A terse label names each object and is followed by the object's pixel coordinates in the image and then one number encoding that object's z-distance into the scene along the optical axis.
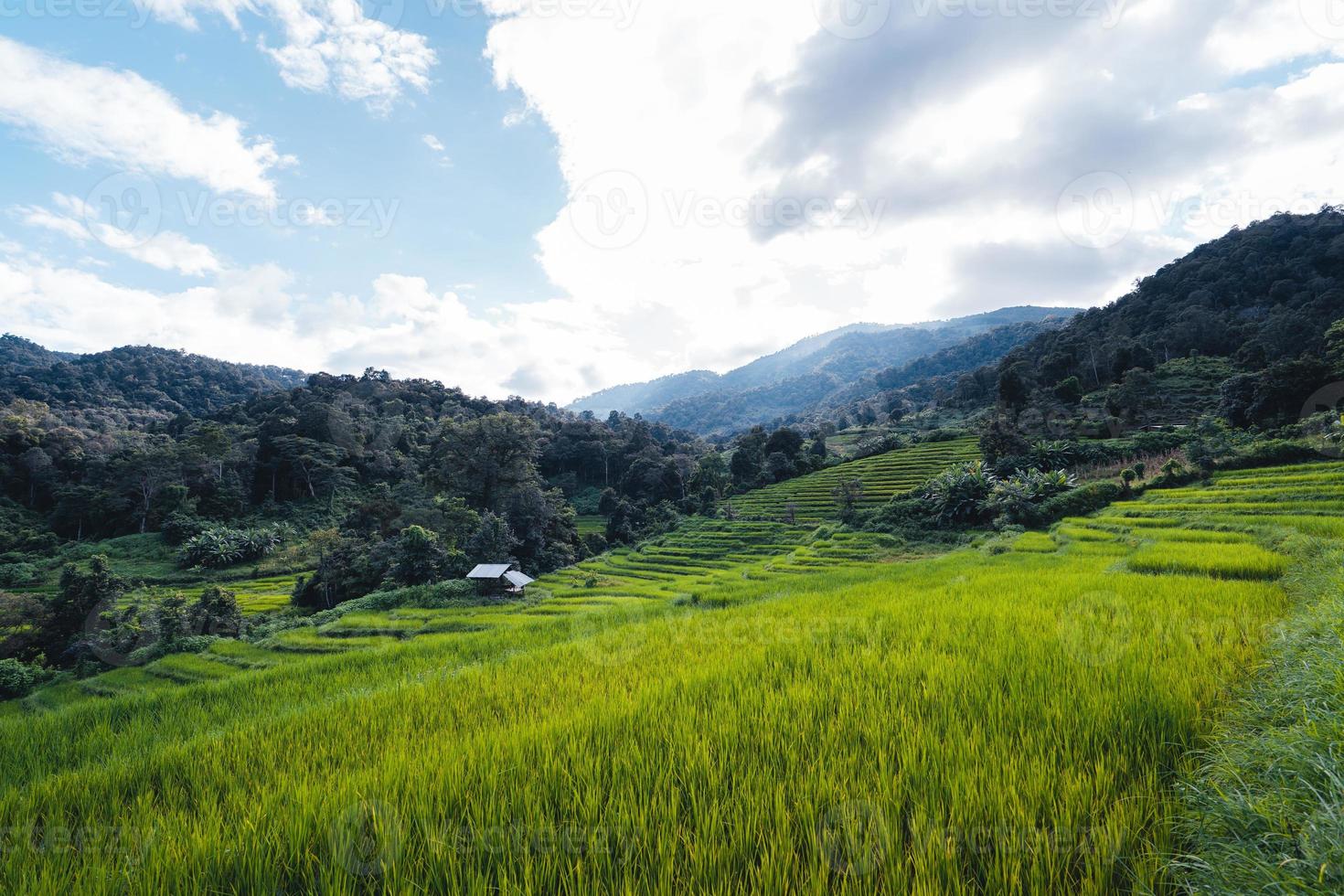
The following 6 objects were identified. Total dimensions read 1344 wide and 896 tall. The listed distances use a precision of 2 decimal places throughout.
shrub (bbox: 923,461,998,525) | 23.05
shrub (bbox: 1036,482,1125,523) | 20.05
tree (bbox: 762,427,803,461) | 53.56
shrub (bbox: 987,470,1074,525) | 20.95
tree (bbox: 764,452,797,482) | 49.25
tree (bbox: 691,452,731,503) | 47.86
